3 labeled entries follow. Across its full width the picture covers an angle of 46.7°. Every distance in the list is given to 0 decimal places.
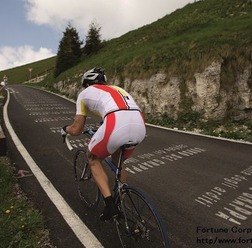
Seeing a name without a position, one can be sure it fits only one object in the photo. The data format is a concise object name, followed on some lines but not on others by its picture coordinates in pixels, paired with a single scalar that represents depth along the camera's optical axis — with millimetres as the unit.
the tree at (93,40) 39281
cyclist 3832
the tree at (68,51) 39781
